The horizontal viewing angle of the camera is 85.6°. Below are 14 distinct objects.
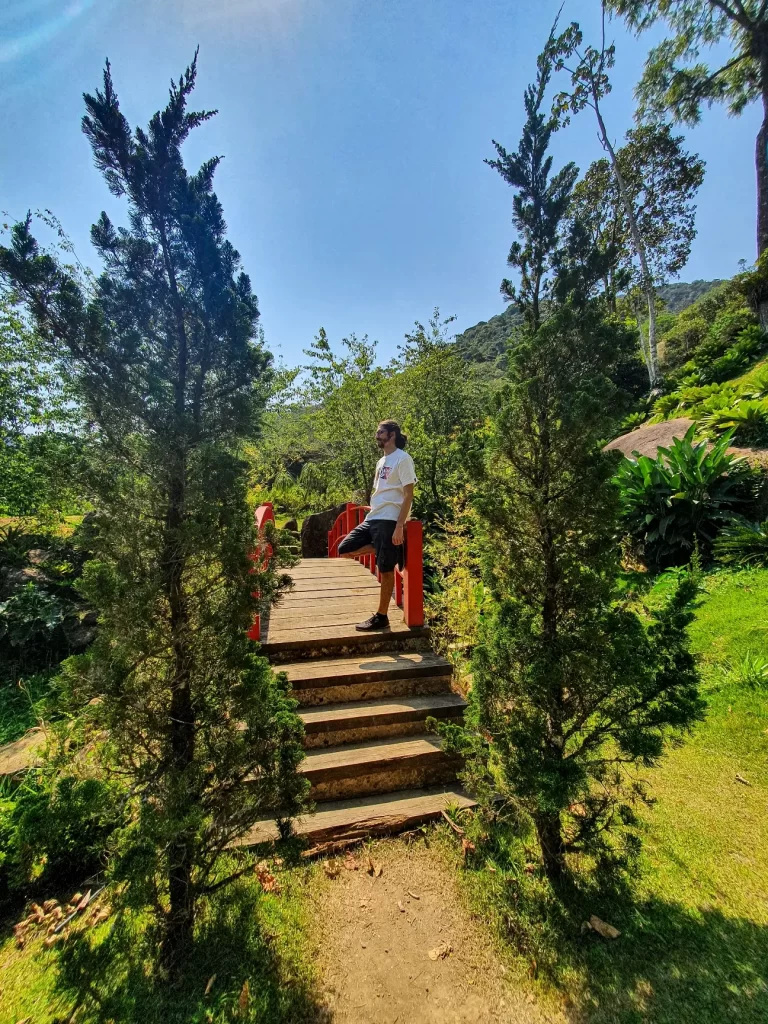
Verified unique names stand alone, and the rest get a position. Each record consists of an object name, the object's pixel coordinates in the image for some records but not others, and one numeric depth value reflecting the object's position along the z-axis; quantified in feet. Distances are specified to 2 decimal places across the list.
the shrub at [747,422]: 19.42
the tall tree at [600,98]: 49.83
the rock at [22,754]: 9.83
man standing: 11.68
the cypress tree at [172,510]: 5.21
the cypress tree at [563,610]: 5.87
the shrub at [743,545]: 14.82
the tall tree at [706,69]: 39.40
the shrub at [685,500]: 16.56
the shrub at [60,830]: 4.50
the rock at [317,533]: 32.58
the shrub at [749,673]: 10.07
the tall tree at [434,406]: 24.99
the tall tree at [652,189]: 61.21
